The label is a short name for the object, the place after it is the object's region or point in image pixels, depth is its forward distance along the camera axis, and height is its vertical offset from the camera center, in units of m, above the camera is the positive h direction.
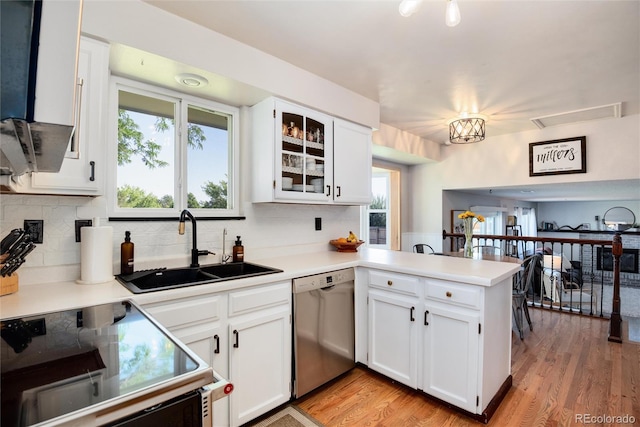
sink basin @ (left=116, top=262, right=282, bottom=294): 1.69 -0.38
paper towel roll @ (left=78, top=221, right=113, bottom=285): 1.61 -0.21
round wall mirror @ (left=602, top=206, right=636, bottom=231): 8.05 -0.09
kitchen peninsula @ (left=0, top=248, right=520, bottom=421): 1.62 -0.63
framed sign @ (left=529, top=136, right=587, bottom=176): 3.69 +0.75
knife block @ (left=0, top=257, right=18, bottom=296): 1.37 -0.32
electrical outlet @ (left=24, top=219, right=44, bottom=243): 1.59 -0.07
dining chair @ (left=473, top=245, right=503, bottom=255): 4.21 -0.48
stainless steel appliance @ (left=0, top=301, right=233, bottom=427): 0.60 -0.37
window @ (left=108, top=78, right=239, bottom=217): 1.99 +0.44
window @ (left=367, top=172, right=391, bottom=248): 4.96 +0.00
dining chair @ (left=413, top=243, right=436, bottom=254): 4.68 -0.50
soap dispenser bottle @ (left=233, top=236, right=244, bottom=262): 2.29 -0.28
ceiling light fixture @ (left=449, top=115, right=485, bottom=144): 3.43 +0.98
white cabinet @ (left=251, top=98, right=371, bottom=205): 2.36 +0.50
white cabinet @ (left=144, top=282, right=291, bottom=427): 1.54 -0.70
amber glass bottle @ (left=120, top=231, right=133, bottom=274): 1.79 -0.25
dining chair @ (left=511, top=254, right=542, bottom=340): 3.14 -0.83
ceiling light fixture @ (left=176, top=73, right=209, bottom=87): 1.96 +0.90
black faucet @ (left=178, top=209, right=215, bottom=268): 2.05 -0.23
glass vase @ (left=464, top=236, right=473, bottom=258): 3.40 -0.36
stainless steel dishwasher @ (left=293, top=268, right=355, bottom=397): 2.00 -0.79
